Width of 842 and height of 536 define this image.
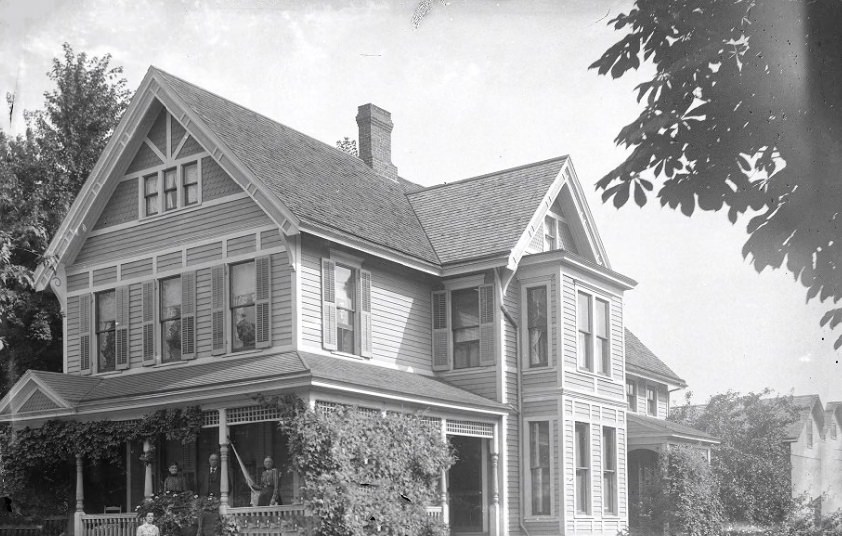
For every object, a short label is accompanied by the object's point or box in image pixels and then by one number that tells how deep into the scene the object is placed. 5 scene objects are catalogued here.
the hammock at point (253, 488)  19.38
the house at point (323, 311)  21.16
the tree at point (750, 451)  32.91
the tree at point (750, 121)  10.42
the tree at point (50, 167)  28.67
